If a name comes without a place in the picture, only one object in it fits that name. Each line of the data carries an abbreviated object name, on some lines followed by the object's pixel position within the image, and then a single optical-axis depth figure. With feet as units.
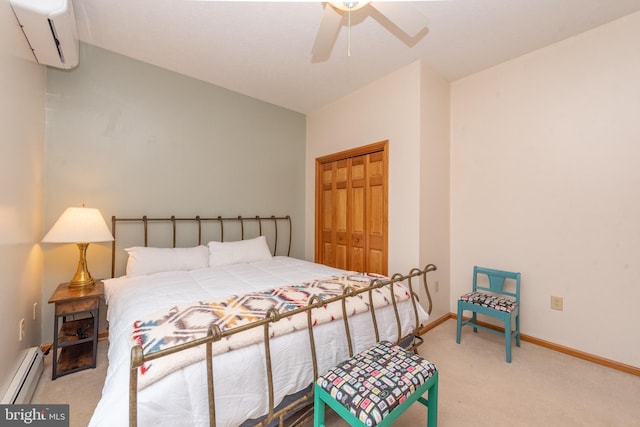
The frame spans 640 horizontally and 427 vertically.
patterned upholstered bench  3.64
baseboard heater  5.07
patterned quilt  3.51
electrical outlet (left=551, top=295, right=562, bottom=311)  8.02
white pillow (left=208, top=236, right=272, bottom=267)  9.41
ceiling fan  5.31
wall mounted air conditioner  5.38
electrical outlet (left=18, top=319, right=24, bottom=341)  6.01
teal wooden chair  7.64
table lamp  6.69
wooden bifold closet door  10.33
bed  3.28
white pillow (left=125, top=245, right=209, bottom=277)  7.95
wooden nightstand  6.45
